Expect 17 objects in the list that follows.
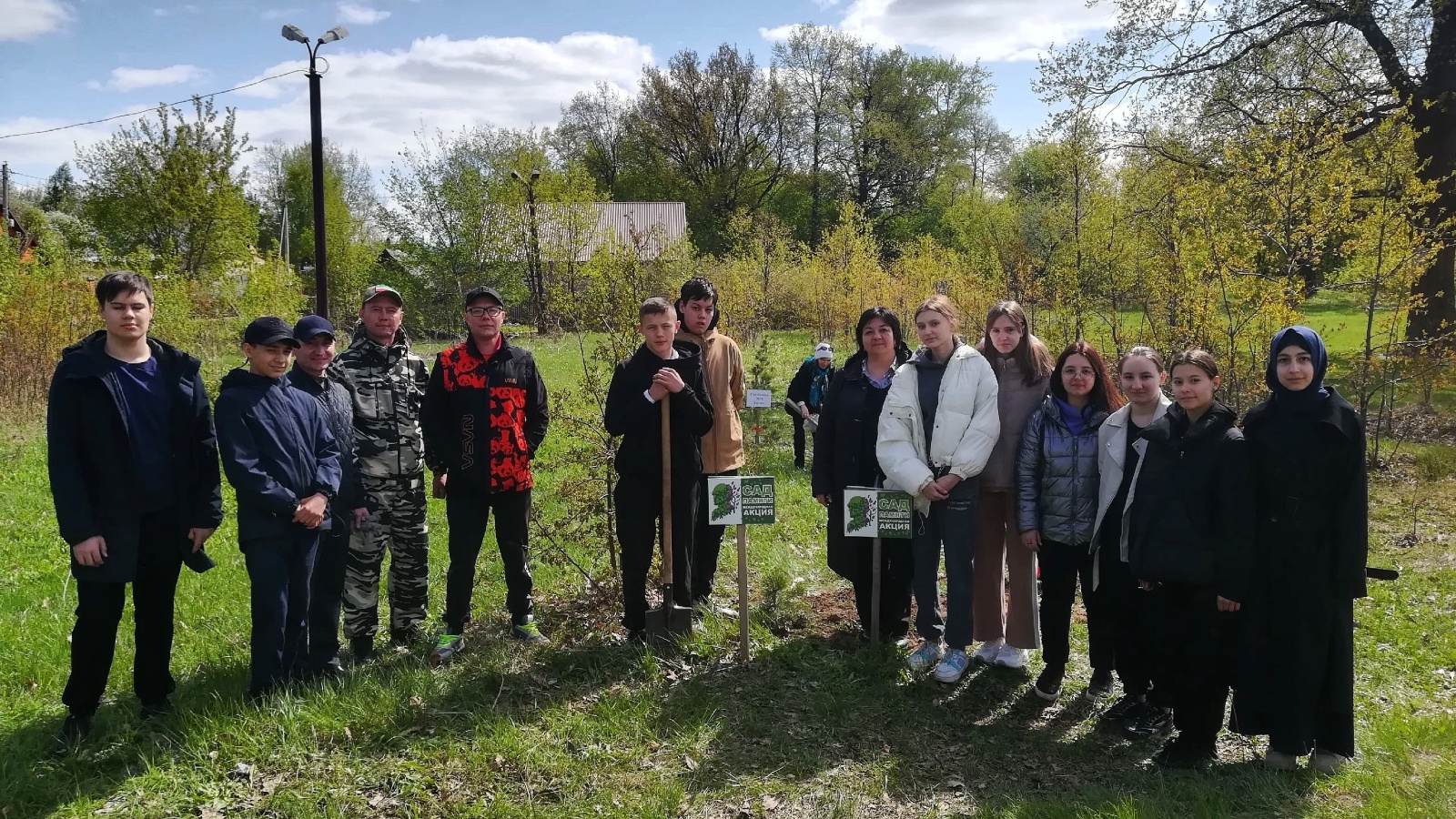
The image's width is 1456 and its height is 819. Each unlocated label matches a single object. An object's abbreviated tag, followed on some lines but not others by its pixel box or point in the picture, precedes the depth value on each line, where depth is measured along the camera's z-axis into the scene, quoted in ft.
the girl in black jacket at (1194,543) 12.18
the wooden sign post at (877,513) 15.37
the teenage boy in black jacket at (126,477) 11.75
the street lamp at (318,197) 41.68
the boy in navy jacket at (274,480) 12.46
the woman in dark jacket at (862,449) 16.31
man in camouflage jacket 15.07
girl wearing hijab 11.75
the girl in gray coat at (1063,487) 14.37
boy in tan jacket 16.49
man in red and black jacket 15.38
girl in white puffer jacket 14.83
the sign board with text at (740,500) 15.48
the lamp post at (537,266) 36.26
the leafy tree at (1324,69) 50.55
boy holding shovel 15.61
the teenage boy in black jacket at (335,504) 13.88
